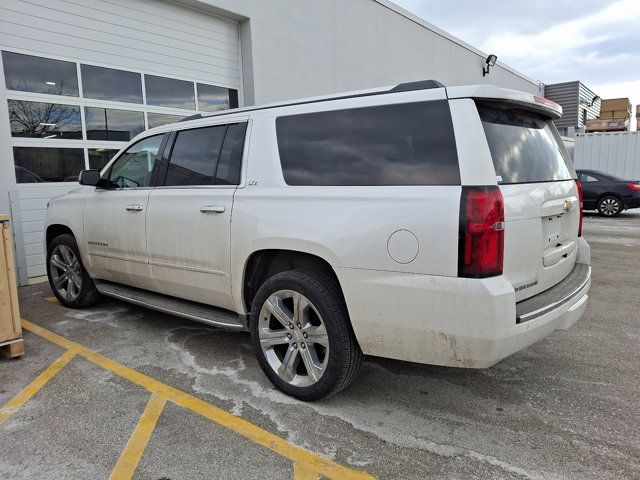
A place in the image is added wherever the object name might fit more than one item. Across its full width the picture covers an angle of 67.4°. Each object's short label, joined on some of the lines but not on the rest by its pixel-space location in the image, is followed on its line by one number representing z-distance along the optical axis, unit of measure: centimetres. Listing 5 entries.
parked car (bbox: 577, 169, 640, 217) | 1448
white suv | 255
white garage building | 705
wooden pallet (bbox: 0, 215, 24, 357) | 399
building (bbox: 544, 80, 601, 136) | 2939
